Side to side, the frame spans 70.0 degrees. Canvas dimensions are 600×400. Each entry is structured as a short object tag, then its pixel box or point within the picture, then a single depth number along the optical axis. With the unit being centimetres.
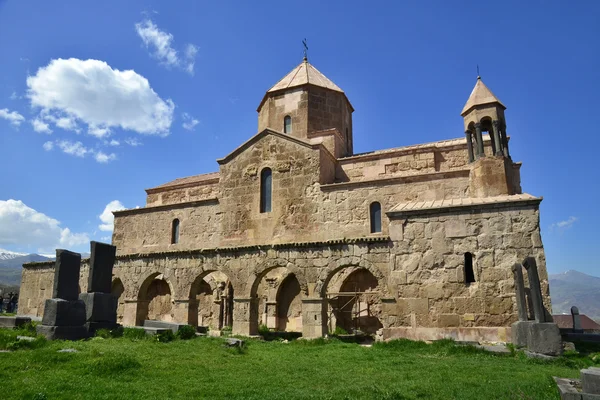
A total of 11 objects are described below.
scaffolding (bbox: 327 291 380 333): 1448
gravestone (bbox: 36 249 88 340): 907
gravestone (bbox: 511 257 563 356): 780
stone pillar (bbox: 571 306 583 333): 1523
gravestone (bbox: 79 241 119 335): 1025
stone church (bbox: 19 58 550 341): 1009
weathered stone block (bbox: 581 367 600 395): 419
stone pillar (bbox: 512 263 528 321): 898
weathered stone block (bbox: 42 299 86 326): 911
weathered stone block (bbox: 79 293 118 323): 1023
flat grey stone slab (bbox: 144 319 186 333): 1046
